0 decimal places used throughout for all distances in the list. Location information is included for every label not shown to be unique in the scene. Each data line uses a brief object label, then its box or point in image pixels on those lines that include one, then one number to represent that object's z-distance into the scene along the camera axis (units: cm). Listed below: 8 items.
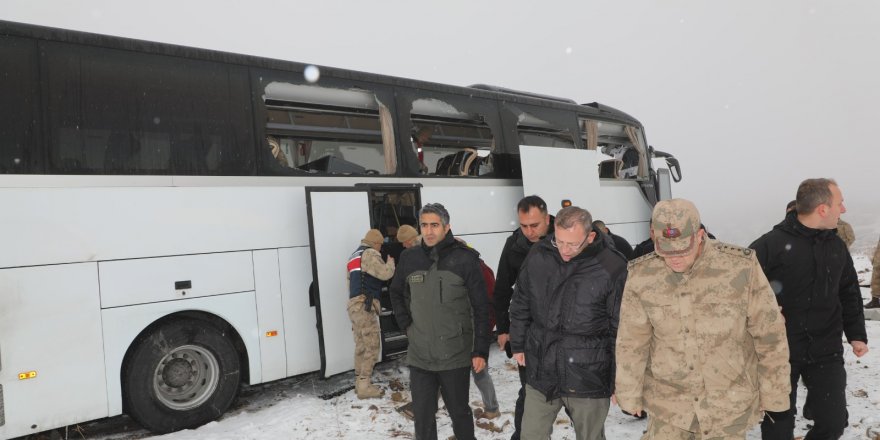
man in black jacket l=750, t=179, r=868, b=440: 349
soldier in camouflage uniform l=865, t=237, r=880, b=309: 889
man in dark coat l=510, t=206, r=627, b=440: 304
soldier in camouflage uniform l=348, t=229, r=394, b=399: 558
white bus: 436
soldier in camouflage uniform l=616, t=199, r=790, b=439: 242
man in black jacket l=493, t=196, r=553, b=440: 414
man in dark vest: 376
